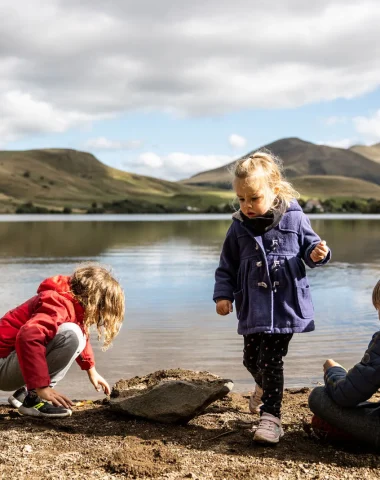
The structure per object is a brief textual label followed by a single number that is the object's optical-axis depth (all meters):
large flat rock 4.15
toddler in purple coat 4.06
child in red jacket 4.12
